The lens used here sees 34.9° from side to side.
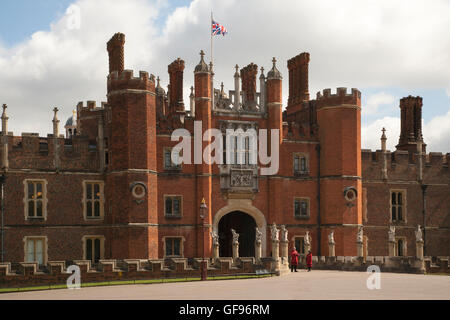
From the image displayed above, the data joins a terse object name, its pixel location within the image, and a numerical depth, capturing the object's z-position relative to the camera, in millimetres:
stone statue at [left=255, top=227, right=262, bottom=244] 37844
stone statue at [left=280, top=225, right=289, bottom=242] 37878
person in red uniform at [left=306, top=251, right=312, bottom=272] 37091
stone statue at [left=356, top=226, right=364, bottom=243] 41000
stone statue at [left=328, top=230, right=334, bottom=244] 42019
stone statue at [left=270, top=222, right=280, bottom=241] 36050
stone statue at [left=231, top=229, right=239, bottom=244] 38719
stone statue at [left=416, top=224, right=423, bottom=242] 37656
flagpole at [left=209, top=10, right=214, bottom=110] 42688
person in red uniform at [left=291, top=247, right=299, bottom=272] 36594
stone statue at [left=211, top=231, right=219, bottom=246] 40562
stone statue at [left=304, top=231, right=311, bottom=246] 40625
